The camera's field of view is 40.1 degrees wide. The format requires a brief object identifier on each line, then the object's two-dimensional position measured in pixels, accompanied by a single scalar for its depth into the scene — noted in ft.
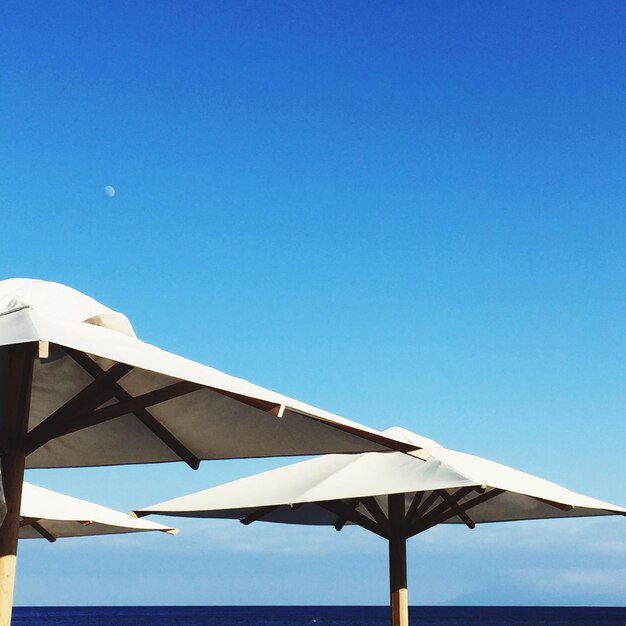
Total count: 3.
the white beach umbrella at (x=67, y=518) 21.01
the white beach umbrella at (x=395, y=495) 19.24
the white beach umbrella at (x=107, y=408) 10.38
